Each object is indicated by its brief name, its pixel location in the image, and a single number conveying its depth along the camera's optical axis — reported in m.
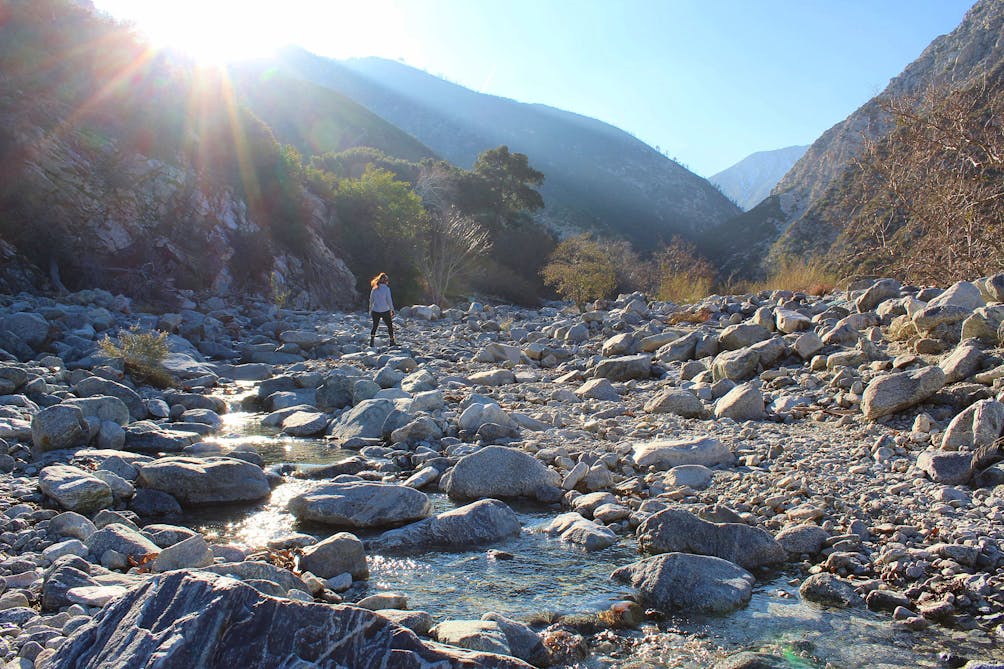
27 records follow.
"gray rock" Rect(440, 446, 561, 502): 5.32
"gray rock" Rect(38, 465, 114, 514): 4.36
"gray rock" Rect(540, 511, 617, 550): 4.34
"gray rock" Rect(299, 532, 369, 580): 3.70
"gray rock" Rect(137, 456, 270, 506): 4.82
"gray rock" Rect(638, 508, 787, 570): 4.00
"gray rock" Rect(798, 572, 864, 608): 3.49
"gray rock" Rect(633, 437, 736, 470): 5.66
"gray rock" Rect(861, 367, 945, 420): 5.70
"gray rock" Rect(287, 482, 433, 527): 4.59
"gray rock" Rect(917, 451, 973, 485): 4.58
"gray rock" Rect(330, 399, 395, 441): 7.06
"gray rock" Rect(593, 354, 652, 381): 9.45
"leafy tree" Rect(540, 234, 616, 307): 21.73
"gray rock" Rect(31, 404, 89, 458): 5.38
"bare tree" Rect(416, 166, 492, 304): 25.17
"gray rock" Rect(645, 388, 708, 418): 7.26
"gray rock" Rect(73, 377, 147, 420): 7.04
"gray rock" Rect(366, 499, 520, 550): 4.30
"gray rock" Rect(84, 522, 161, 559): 3.58
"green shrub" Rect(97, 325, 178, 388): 8.64
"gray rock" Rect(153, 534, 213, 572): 3.31
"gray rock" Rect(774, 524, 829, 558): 4.10
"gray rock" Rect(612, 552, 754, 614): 3.49
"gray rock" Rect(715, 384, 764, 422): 6.84
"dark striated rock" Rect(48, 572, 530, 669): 1.80
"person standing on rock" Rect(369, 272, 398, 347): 12.74
